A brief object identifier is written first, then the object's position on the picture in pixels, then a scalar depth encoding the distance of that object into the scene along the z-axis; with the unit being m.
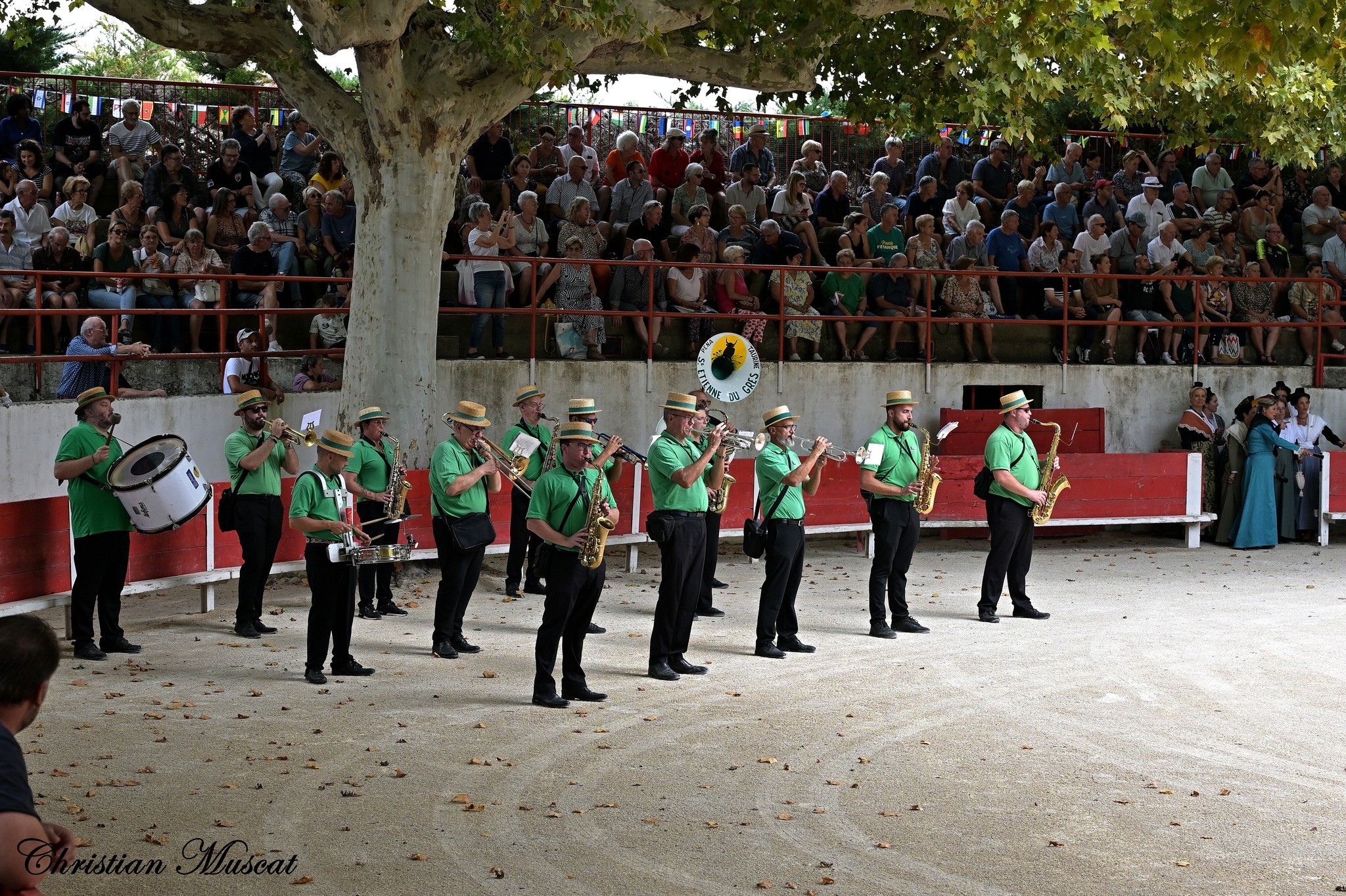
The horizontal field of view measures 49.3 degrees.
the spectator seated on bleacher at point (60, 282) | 16.16
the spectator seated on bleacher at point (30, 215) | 17.34
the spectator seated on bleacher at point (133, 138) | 20.23
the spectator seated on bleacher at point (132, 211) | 17.92
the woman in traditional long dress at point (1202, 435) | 18.45
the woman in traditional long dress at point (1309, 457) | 18.30
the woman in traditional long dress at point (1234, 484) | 18.08
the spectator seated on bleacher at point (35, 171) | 18.94
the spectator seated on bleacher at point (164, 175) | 18.61
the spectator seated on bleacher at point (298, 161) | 19.89
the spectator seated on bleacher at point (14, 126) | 19.88
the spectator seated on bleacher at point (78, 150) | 19.56
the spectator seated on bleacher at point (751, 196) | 20.66
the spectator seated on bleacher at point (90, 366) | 15.21
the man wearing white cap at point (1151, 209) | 21.91
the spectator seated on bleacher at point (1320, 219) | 22.72
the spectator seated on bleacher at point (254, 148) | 19.73
